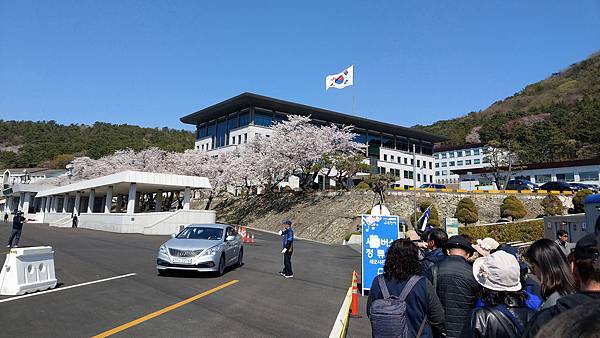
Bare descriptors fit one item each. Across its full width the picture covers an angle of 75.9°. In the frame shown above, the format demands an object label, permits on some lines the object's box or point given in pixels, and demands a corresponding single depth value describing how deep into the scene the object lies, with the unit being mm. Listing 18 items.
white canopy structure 34594
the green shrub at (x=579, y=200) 36219
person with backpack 3428
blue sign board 9930
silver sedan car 11820
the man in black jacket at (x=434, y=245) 5484
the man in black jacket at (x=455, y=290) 3918
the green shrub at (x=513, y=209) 39906
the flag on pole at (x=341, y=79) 58906
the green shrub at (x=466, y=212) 39031
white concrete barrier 9047
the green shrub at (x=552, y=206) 40438
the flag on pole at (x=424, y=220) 12111
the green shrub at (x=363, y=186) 43719
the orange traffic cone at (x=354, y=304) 8031
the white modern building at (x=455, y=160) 95500
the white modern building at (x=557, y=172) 57500
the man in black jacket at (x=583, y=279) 1908
